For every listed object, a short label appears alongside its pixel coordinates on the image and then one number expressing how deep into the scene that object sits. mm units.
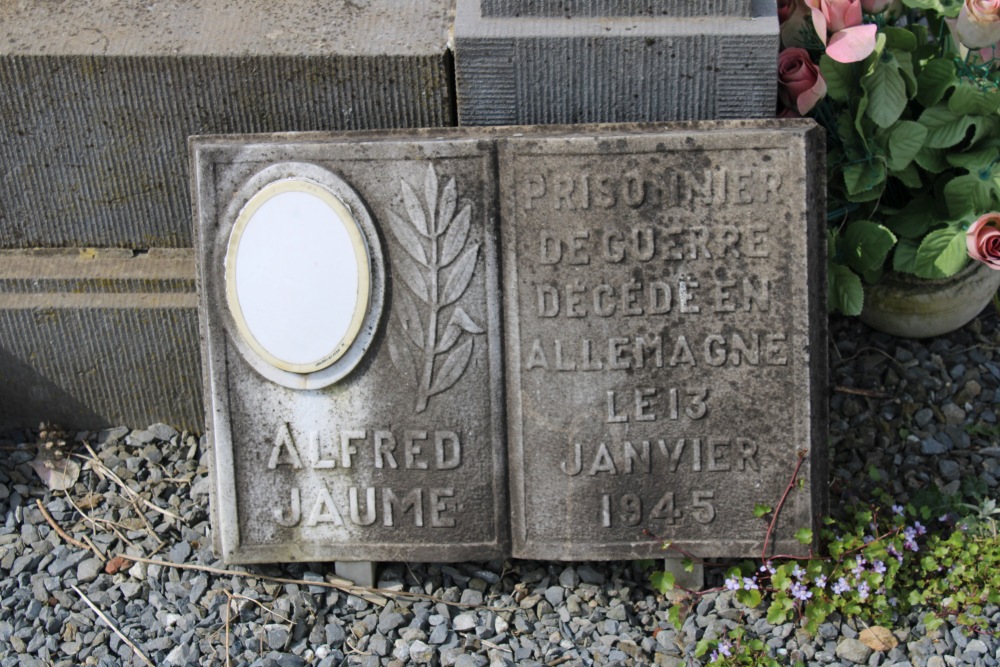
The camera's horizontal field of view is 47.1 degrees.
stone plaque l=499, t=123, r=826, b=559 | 2584
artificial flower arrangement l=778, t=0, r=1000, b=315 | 2844
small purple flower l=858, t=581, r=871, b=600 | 2613
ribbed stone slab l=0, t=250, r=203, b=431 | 3076
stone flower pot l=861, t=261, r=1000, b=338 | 3131
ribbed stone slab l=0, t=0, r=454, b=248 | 2830
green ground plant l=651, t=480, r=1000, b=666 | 2623
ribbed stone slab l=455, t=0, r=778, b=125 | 2699
